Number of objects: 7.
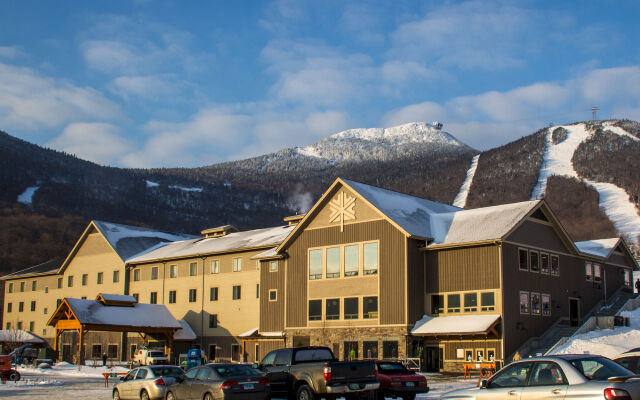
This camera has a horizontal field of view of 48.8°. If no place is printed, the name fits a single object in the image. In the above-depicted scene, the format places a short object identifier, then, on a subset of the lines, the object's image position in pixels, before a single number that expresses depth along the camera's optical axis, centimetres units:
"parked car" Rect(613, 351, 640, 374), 1964
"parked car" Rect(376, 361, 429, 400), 2366
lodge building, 4134
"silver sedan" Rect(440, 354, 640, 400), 1232
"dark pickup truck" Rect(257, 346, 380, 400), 2047
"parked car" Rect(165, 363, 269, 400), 2039
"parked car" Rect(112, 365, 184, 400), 2411
